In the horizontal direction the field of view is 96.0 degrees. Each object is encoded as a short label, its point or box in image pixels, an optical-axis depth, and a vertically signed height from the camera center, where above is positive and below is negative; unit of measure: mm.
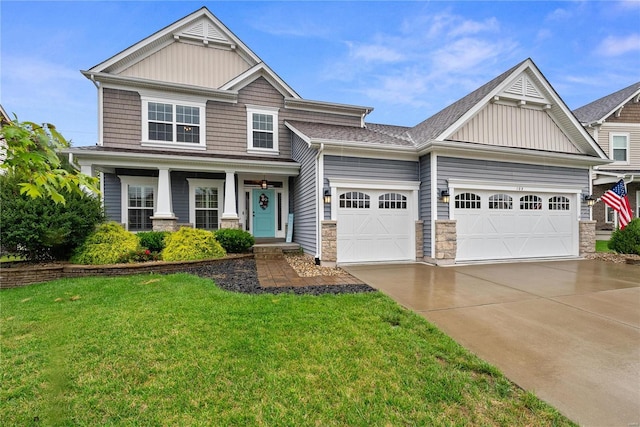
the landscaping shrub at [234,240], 9125 -869
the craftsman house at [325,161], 8742 +1668
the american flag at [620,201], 9414 +350
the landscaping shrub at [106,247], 7293 -888
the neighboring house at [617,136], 14742 +3916
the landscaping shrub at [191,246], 7934 -961
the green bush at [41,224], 6660 -259
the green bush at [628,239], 9562 -939
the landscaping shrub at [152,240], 8570 -826
